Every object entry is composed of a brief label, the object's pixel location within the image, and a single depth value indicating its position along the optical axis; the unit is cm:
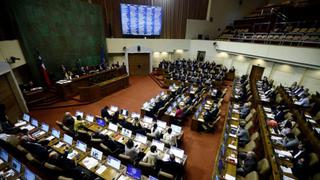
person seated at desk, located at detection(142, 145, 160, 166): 454
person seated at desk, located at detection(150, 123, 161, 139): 573
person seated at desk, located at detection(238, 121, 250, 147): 575
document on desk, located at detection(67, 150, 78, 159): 473
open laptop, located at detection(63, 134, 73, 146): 529
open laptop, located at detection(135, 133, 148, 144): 546
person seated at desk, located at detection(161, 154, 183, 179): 420
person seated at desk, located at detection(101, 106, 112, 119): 694
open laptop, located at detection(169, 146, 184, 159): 491
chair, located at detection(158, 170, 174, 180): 407
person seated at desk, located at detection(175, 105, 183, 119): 753
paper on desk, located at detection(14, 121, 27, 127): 625
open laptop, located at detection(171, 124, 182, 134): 616
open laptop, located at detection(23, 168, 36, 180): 375
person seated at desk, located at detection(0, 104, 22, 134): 580
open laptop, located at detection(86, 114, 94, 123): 677
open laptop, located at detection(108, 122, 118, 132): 611
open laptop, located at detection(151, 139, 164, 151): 511
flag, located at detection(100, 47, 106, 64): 1454
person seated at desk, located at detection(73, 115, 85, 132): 609
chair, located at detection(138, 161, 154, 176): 449
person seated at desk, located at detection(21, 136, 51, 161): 452
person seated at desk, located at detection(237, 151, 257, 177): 450
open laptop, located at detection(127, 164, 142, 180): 407
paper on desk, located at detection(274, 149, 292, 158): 499
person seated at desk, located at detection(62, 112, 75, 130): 612
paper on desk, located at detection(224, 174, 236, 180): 415
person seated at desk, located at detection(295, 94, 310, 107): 816
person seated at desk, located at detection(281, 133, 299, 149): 516
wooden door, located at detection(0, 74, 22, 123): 725
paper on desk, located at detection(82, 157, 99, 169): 448
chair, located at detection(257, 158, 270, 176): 430
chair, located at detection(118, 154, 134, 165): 470
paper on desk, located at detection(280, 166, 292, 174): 441
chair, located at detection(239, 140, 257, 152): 526
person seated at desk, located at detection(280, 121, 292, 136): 576
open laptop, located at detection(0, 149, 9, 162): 455
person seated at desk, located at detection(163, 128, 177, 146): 558
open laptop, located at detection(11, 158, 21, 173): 418
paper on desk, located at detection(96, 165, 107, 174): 429
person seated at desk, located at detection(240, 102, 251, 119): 762
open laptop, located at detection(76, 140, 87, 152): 498
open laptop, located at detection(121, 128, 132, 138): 583
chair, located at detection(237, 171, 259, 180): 396
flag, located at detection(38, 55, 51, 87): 977
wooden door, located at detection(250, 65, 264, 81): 1474
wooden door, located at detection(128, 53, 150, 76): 1700
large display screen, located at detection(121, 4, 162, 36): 1536
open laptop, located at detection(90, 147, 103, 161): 470
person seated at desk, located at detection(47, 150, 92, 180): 405
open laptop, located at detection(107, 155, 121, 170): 440
